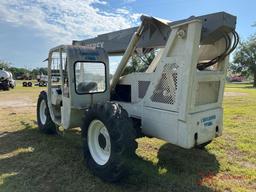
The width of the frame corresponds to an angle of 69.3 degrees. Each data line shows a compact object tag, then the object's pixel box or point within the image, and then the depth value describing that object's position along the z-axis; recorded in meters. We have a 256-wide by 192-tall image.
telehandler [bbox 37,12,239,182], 2.58
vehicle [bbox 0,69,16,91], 17.99
